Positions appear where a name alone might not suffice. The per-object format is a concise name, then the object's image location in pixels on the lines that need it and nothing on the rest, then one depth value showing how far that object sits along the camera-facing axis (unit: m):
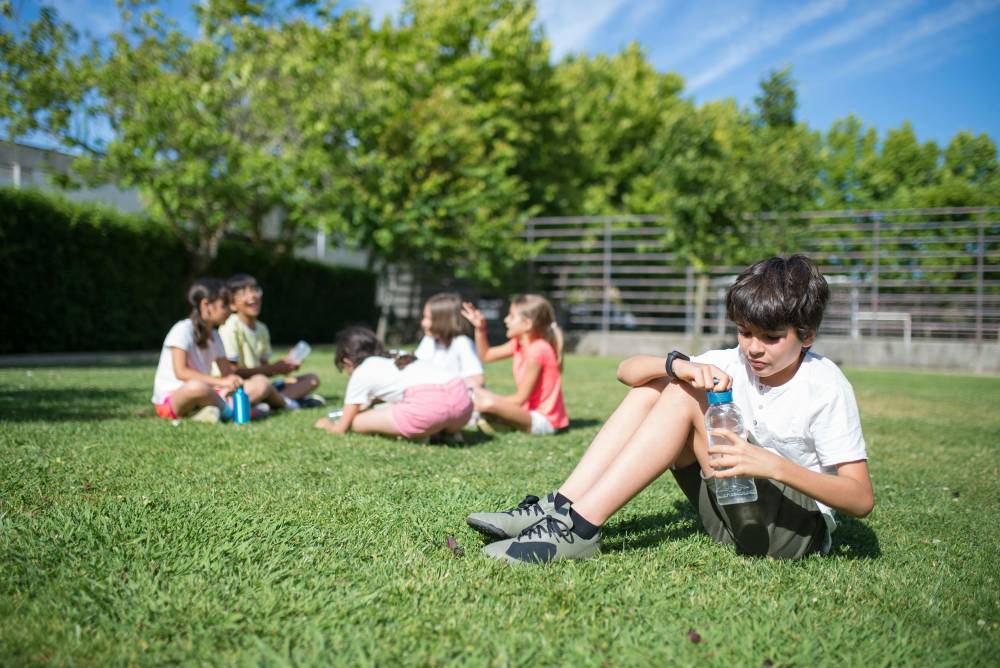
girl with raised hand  5.69
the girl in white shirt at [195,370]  5.50
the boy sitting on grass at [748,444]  2.47
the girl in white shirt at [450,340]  6.03
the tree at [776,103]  27.77
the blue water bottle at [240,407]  5.68
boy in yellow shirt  6.62
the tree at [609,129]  25.80
